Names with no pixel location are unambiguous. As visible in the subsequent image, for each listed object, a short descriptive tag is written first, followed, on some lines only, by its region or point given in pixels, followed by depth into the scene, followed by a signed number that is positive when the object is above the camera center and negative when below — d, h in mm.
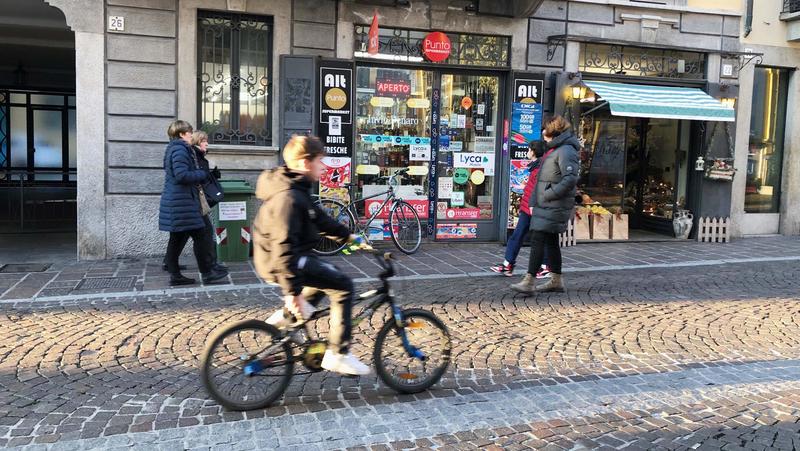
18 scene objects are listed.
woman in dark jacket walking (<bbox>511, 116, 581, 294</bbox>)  7312 -256
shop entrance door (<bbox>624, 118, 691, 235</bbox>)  12883 +47
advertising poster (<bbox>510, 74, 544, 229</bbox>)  11031 +695
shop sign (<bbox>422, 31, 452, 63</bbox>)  10641 +1884
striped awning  10914 +1185
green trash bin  9000 -833
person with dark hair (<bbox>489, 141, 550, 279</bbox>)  8453 -710
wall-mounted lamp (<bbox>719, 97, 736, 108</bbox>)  12133 +1327
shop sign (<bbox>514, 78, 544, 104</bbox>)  10995 +1287
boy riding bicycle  3967 -495
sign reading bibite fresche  10070 +857
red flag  10094 +1860
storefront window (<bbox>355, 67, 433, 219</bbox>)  10648 +554
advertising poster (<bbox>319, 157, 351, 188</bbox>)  10219 -147
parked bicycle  10047 -856
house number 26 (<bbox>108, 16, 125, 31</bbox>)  9078 +1774
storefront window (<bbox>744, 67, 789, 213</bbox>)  13289 +676
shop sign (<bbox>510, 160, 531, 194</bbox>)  11156 -99
